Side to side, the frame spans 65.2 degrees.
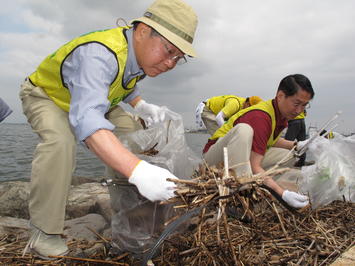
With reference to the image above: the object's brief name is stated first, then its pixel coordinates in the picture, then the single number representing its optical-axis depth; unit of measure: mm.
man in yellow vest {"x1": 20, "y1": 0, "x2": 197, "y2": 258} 1555
